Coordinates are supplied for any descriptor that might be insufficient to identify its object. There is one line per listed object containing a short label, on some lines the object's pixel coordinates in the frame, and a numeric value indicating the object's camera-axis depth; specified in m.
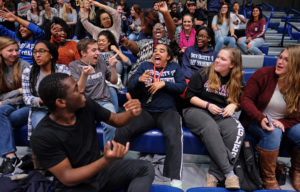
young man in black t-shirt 1.11
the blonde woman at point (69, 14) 5.07
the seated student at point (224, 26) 4.16
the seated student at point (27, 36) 2.55
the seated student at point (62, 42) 2.51
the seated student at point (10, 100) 1.91
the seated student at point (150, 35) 2.68
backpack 1.74
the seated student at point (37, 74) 1.89
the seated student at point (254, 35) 4.18
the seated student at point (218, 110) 1.77
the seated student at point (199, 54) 2.62
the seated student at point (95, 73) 2.12
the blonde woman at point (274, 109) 1.78
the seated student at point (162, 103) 1.79
